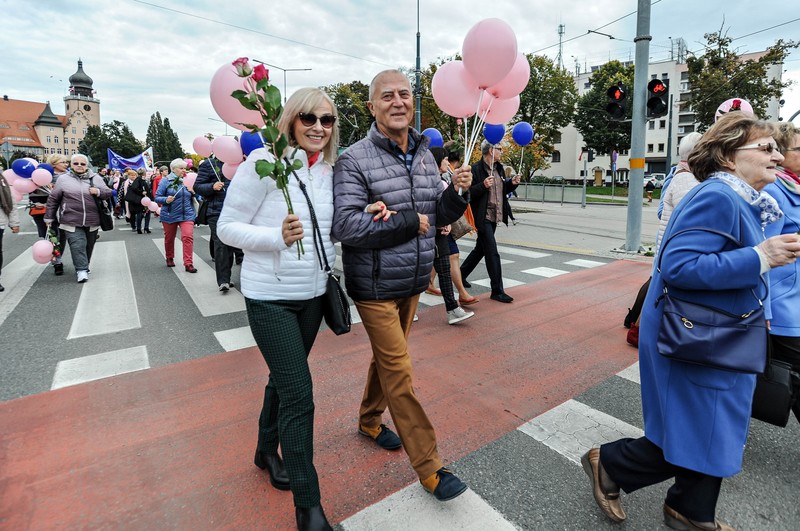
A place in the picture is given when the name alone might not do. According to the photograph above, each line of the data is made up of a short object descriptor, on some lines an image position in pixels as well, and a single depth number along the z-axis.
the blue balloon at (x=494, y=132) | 5.22
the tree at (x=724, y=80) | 28.66
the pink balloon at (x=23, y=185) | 8.50
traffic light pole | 9.34
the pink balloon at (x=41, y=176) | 8.38
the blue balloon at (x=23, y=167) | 8.62
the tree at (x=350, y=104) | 46.38
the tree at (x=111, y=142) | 83.69
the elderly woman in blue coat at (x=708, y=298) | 1.77
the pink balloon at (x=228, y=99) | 2.98
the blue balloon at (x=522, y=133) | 6.49
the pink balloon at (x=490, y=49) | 3.41
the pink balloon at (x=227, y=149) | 4.65
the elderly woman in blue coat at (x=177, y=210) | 7.95
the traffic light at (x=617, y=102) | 9.72
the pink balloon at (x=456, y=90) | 3.89
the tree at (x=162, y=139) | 106.44
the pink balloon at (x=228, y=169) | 5.02
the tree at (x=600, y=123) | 45.09
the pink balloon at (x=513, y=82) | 3.87
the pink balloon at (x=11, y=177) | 8.75
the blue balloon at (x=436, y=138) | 6.77
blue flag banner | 22.78
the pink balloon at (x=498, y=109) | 3.98
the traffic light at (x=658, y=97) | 9.23
